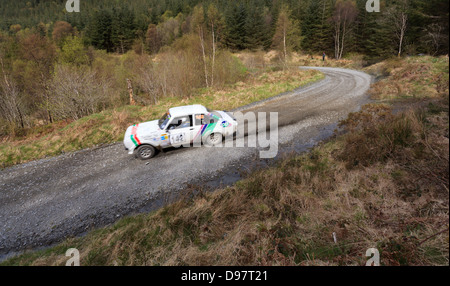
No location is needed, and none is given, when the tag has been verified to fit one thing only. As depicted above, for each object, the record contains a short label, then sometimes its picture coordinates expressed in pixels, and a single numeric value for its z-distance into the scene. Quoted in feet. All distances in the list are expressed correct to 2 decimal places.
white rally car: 28.40
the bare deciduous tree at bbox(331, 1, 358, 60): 137.59
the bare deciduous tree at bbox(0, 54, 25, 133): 60.90
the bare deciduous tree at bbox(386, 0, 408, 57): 91.85
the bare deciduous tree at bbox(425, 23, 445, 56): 74.49
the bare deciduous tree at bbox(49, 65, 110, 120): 51.22
